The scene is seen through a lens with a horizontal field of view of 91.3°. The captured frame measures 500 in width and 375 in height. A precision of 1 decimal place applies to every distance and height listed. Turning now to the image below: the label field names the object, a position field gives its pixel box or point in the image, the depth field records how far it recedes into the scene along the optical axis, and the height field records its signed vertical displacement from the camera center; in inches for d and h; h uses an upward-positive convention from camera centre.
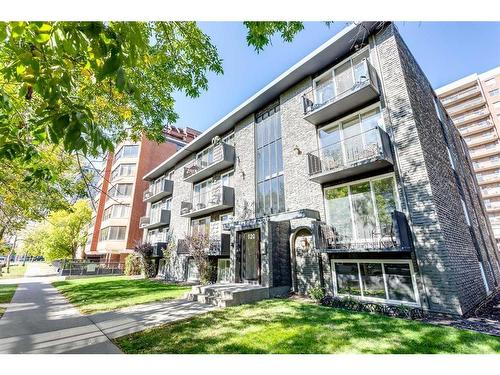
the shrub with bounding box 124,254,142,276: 935.4 -19.5
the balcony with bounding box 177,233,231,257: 576.1 +28.4
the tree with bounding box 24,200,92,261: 1231.5 +135.3
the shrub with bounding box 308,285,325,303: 371.4 -54.5
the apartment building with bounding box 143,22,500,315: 319.0 +112.8
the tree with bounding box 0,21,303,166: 73.0 +63.3
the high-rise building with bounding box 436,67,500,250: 1601.9 +885.8
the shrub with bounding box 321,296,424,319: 287.6 -63.6
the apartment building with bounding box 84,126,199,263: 1160.2 +289.4
